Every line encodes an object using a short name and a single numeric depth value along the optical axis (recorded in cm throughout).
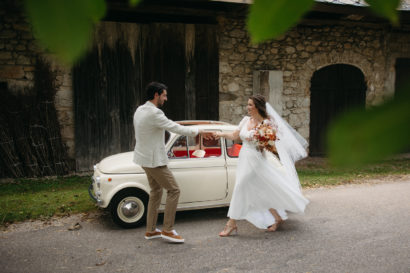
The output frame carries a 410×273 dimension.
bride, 425
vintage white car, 445
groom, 391
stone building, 718
